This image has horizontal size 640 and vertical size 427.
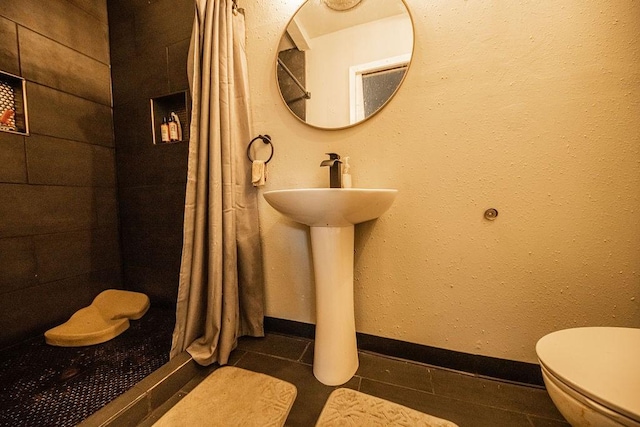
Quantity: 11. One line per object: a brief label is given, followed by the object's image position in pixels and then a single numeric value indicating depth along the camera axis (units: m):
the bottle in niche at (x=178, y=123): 1.45
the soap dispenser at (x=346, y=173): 1.02
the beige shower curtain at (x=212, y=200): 1.01
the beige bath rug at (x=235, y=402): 0.76
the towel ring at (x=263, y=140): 1.18
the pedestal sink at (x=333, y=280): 0.85
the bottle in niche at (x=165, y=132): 1.44
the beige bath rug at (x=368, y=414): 0.75
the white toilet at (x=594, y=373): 0.41
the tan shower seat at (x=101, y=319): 1.11
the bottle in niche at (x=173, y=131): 1.43
